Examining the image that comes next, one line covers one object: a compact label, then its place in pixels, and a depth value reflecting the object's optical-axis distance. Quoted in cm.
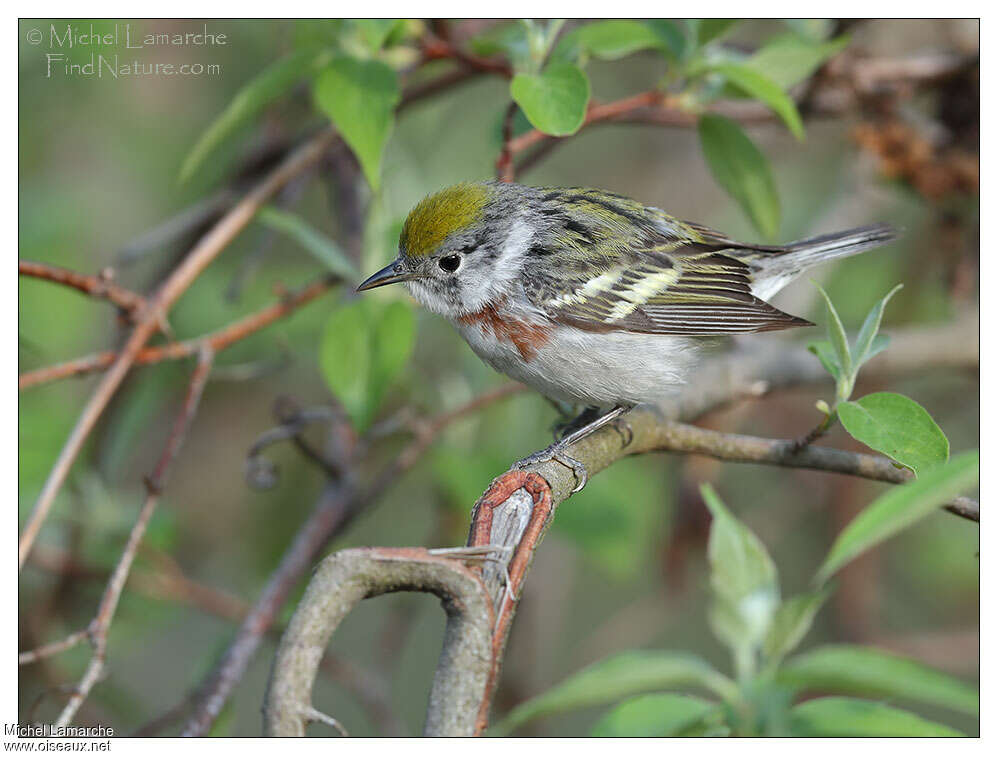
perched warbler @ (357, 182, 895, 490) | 314
